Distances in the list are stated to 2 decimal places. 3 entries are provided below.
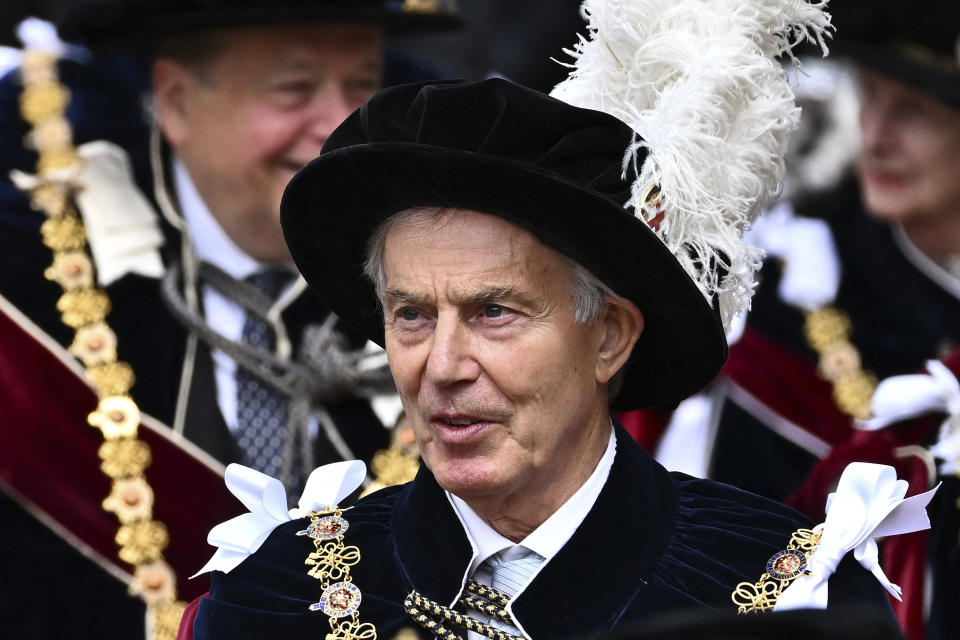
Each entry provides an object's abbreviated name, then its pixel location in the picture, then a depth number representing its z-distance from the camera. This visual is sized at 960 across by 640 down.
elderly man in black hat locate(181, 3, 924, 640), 5.66
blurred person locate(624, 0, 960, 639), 10.44
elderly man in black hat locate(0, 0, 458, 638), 9.23
